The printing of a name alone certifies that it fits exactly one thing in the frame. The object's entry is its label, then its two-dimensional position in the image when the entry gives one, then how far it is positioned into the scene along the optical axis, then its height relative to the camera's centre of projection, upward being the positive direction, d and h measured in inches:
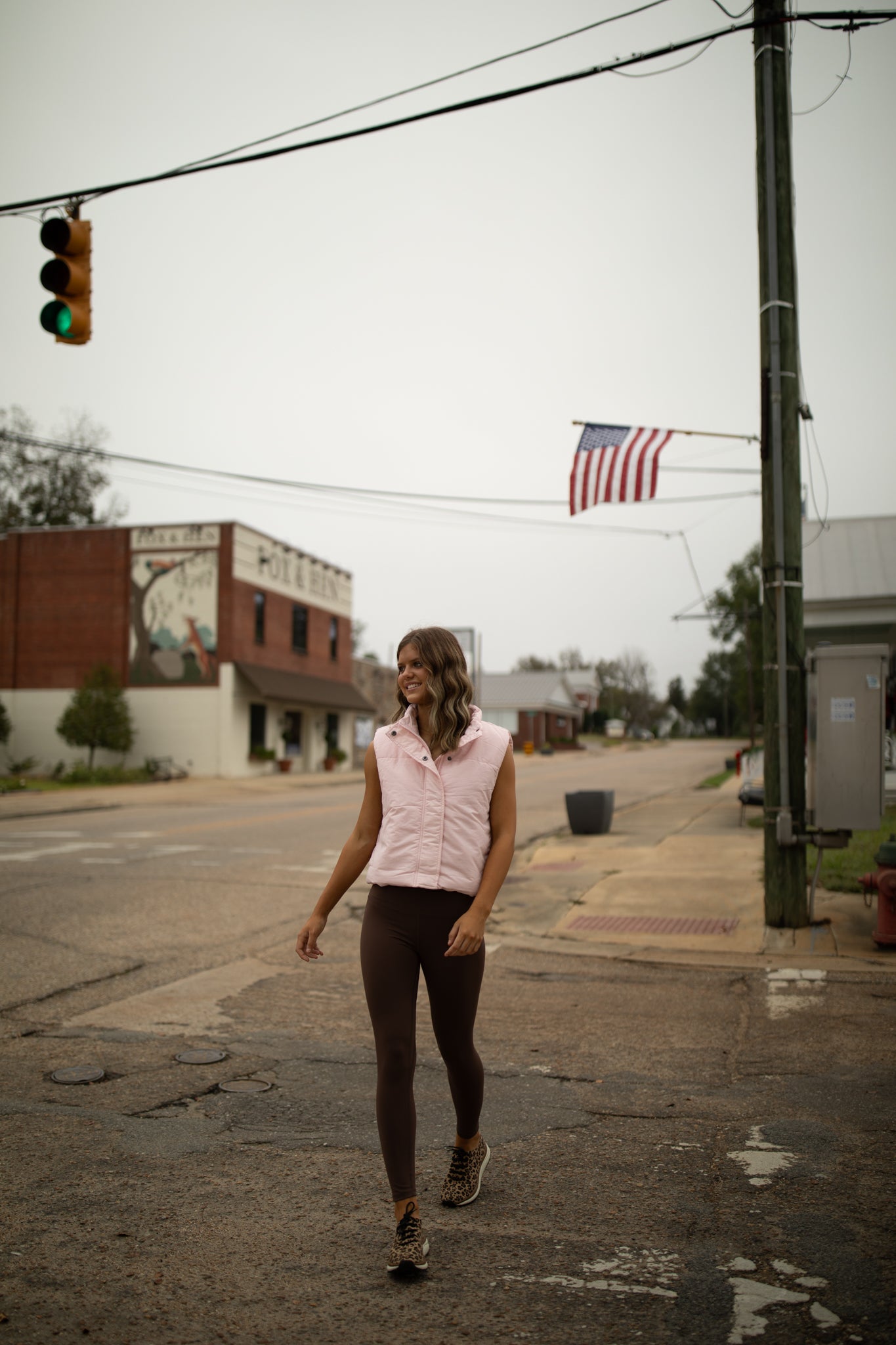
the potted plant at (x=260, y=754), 1478.8 -61.5
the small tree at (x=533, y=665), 5674.2 +250.1
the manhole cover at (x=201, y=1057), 213.2 -70.3
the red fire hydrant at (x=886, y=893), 299.0 -50.6
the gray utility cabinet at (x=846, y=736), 319.0 -6.7
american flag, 466.0 +107.4
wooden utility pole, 327.9 +65.7
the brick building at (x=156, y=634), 1419.8 +102.9
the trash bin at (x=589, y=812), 646.5 -61.0
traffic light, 350.3 +141.3
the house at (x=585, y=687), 4493.1 +105.4
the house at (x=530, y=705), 3248.0 +21.0
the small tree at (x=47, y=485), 2263.8 +483.8
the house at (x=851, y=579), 633.6 +80.4
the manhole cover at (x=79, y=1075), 199.9 -69.5
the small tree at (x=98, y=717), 1360.7 -10.4
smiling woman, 131.2 -21.1
